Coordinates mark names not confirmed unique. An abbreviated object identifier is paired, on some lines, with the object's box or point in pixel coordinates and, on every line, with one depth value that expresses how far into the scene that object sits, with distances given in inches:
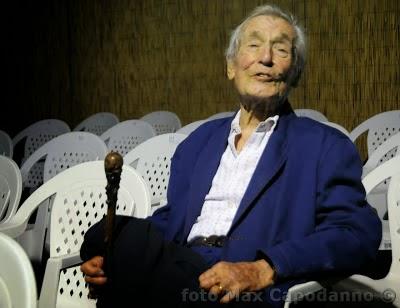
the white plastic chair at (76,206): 73.5
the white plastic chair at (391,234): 61.3
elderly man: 50.1
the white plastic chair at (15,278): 35.7
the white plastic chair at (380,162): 103.1
